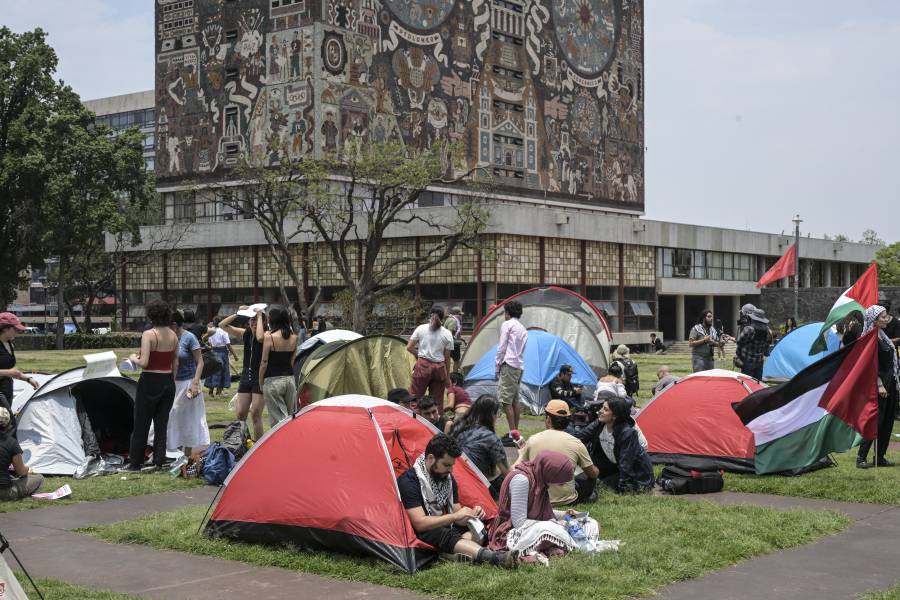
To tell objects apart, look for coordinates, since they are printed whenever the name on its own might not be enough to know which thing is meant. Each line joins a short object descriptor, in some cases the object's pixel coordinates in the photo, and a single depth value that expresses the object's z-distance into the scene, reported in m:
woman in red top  12.15
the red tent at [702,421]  12.48
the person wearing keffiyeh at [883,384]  12.19
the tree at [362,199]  39.53
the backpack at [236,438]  12.13
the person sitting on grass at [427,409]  10.30
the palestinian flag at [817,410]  11.54
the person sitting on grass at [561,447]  9.12
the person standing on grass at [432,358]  14.77
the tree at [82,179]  44.06
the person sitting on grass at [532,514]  7.83
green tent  16.48
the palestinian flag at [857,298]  13.50
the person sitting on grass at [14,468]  10.48
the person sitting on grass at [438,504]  7.91
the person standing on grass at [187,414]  12.68
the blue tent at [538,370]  19.59
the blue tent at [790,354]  25.55
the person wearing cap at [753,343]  15.94
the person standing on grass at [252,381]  12.77
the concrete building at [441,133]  50.97
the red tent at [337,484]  8.05
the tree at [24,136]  43.47
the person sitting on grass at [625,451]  10.69
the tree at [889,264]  89.69
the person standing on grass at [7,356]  11.36
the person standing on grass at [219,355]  21.30
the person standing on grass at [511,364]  14.47
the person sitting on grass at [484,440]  9.70
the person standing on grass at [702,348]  18.61
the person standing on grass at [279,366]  12.56
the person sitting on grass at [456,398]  14.16
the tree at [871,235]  128.38
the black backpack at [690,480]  10.87
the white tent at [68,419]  12.38
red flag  39.10
